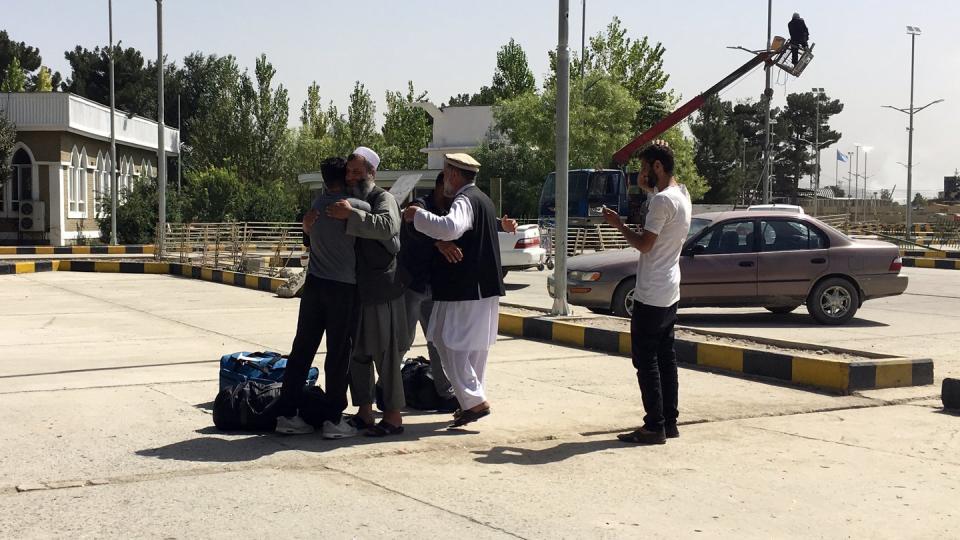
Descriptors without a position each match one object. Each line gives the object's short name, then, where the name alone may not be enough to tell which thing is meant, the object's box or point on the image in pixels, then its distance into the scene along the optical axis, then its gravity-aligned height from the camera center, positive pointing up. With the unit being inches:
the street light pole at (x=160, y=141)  1150.3 +86.9
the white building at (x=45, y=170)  1540.4 +71.9
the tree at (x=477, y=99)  3694.4 +494.7
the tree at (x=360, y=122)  2763.3 +257.4
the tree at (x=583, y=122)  1998.0 +190.7
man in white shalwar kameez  263.7 -17.2
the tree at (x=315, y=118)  2805.1 +269.1
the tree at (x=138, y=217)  1542.8 +4.4
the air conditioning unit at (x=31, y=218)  1539.1 +1.7
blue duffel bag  279.1 -38.3
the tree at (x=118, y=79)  3073.3 +407.4
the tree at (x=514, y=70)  3006.9 +429.3
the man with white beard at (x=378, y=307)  253.1 -19.8
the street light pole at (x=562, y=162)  490.6 +28.7
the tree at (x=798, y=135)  3624.5 +316.5
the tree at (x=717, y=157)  2915.8 +189.2
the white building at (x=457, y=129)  2596.0 +228.8
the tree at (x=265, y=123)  2449.6 +222.5
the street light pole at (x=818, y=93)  3666.3 +457.7
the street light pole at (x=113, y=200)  1422.5 +26.6
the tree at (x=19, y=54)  2940.5 +451.3
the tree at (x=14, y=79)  2027.6 +263.9
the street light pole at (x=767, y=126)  1475.4 +147.8
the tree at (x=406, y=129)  2864.2 +249.0
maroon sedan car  534.9 -21.4
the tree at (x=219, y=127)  2447.1 +216.4
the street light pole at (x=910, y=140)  1689.6 +151.3
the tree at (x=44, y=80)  2217.0 +284.8
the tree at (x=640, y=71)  2242.9 +329.7
